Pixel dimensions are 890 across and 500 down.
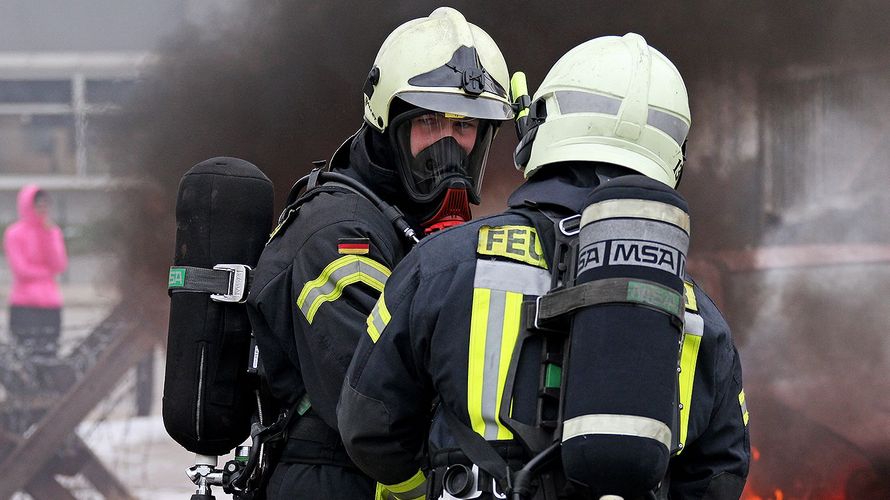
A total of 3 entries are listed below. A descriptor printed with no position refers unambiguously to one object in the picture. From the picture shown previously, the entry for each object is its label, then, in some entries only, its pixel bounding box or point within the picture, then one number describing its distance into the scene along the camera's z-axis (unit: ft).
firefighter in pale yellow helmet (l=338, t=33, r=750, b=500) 13.83
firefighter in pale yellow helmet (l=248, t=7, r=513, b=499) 19.19
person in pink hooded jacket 62.03
